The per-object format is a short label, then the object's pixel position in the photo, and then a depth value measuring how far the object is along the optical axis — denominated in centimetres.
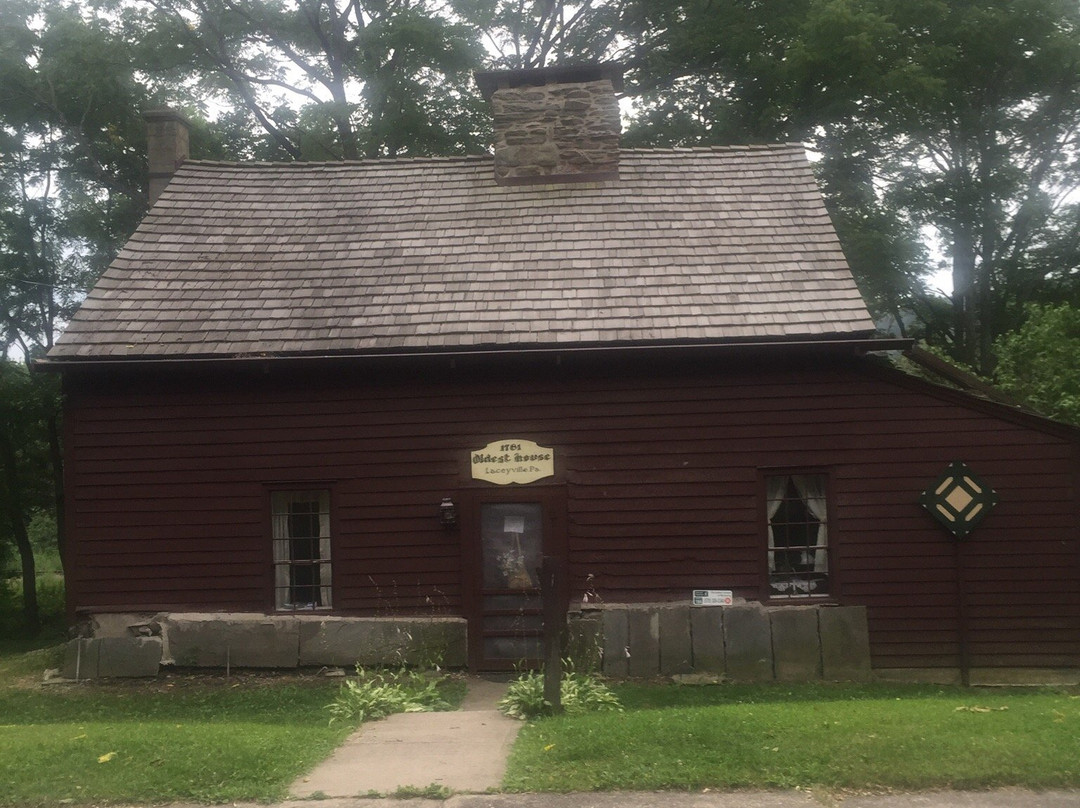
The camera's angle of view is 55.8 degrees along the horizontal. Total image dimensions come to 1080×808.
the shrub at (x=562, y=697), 874
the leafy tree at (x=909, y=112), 2167
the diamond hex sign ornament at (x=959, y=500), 1092
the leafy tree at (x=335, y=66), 2311
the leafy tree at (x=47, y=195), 2289
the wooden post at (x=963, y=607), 1092
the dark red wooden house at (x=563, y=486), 1111
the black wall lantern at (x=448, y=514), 1135
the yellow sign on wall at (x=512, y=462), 1146
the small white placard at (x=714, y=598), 1118
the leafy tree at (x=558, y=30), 2538
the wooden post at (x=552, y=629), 852
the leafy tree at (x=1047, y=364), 1461
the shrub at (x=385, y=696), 941
